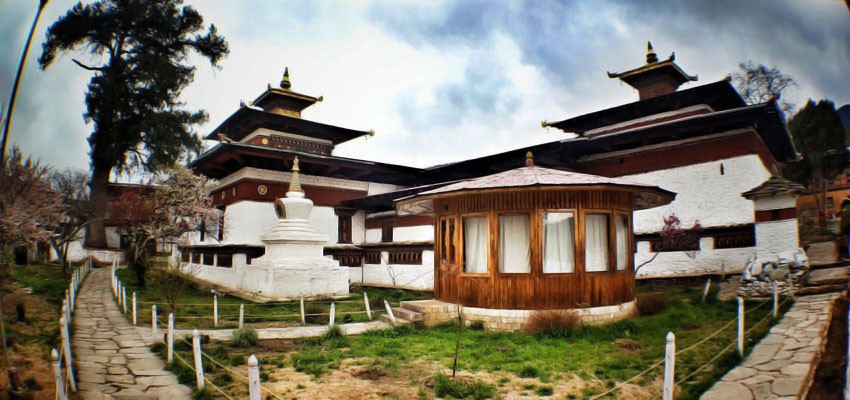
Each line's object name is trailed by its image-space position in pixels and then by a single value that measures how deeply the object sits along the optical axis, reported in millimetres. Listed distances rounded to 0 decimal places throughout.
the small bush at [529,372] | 6891
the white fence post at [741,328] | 6963
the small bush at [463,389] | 6031
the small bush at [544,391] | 6125
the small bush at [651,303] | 11383
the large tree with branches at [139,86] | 29188
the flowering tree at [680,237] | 15805
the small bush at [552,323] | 9398
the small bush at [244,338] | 9023
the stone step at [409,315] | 10784
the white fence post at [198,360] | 6203
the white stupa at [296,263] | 16641
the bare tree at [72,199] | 27573
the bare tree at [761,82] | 30328
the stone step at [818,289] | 10500
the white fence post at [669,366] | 4918
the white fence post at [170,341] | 7513
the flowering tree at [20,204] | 12383
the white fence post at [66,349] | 5942
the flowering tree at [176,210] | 24922
